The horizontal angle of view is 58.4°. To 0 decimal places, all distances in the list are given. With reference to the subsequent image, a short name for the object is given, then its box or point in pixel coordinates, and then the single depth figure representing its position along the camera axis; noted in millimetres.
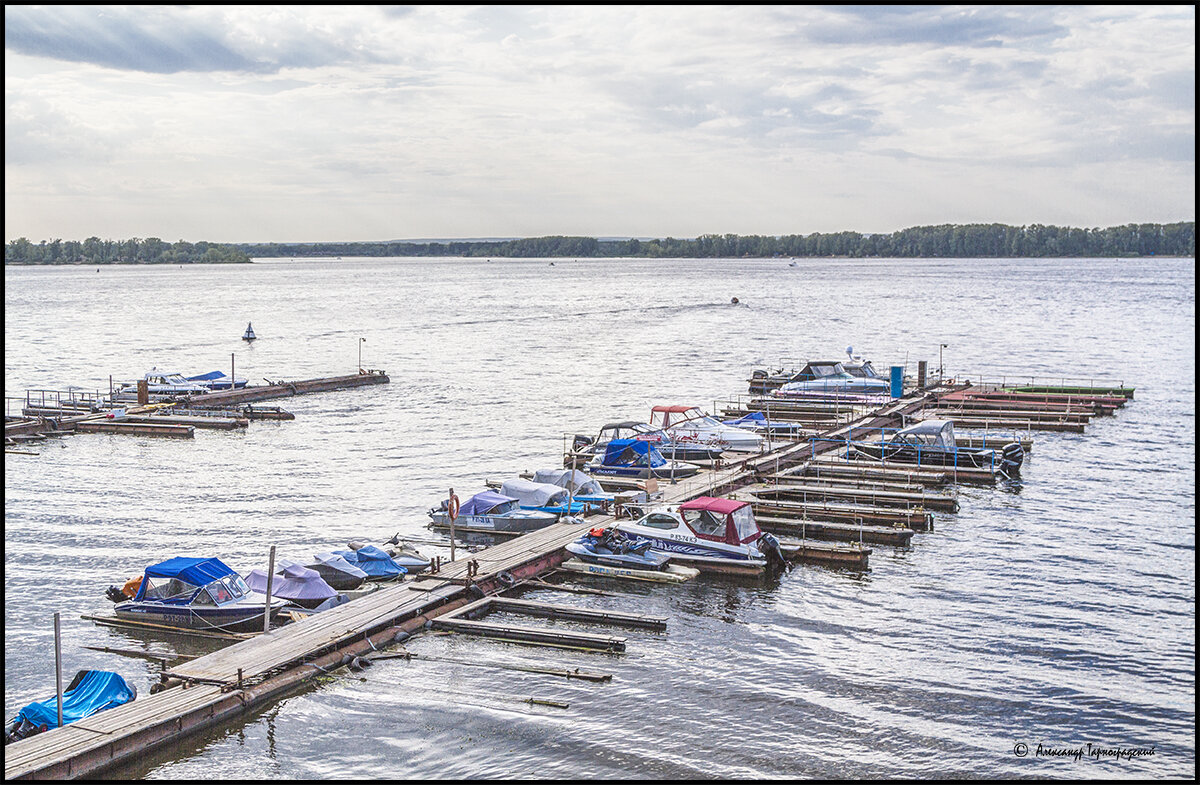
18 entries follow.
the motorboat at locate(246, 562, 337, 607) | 27656
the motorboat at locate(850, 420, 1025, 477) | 46531
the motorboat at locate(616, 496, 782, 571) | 31797
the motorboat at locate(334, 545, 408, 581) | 30578
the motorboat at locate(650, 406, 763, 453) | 47438
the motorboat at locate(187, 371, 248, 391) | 71188
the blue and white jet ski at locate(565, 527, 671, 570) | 31766
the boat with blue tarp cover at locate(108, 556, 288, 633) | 26391
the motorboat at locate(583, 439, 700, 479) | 43688
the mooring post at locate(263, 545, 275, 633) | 23670
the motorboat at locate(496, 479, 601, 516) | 37406
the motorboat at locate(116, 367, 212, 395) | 68188
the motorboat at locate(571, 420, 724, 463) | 46375
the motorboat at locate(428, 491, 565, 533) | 36656
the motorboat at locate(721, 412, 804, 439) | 52281
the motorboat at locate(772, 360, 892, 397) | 65562
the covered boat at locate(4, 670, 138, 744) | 19703
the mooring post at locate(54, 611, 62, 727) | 18703
